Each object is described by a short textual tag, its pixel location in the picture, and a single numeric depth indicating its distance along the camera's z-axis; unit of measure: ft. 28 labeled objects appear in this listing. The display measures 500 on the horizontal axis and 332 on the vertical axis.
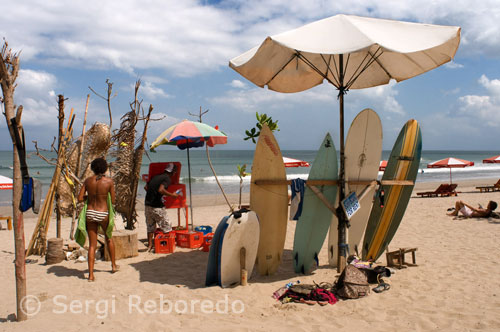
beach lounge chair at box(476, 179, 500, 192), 57.82
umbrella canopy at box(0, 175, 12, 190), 35.04
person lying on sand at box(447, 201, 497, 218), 31.22
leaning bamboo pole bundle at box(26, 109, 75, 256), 20.94
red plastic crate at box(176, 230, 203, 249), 23.03
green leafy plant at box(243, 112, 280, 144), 38.99
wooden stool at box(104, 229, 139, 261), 20.70
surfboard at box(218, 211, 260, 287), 15.65
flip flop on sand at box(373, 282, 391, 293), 14.97
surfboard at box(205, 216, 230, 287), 15.69
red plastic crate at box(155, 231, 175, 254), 21.86
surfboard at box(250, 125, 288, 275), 17.85
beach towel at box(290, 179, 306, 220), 17.53
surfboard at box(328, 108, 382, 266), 17.95
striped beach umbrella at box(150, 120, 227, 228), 22.29
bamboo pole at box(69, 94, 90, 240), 22.35
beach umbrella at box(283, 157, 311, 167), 50.28
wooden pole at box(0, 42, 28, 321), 11.67
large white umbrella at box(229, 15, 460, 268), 13.66
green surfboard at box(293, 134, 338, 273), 17.95
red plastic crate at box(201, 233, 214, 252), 22.18
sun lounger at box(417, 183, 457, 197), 54.75
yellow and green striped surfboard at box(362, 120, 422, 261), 18.89
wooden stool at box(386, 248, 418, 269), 18.12
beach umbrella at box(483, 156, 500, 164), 60.59
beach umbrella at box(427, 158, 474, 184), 60.34
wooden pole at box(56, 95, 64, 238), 20.81
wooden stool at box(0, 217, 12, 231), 32.66
